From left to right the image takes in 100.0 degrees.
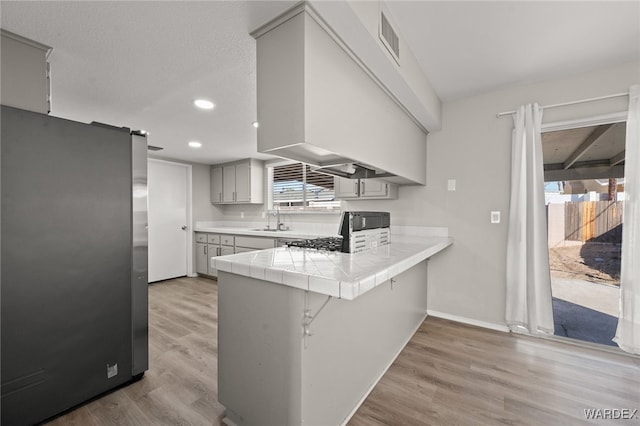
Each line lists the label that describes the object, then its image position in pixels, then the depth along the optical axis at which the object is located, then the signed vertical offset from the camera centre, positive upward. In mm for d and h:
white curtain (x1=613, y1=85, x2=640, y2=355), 2115 -216
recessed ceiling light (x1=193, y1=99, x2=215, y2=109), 2521 +1001
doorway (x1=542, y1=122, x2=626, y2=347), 2328 -145
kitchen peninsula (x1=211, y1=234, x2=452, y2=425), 1254 -673
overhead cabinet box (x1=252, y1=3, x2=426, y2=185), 1298 +616
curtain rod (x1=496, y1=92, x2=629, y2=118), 2220 +949
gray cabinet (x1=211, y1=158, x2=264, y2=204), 5004 +500
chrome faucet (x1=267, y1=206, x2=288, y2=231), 4697 -210
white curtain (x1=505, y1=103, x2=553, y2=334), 2459 -250
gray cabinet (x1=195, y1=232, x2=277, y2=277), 4207 -644
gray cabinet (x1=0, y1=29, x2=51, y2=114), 1472 +769
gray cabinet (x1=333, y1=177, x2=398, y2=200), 3158 +233
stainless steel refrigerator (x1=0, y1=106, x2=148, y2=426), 1404 -332
